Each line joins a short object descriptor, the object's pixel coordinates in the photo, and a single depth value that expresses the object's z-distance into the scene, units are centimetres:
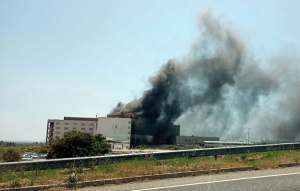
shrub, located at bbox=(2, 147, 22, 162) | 3407
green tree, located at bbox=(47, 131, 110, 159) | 3147
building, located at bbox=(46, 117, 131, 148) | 9019
